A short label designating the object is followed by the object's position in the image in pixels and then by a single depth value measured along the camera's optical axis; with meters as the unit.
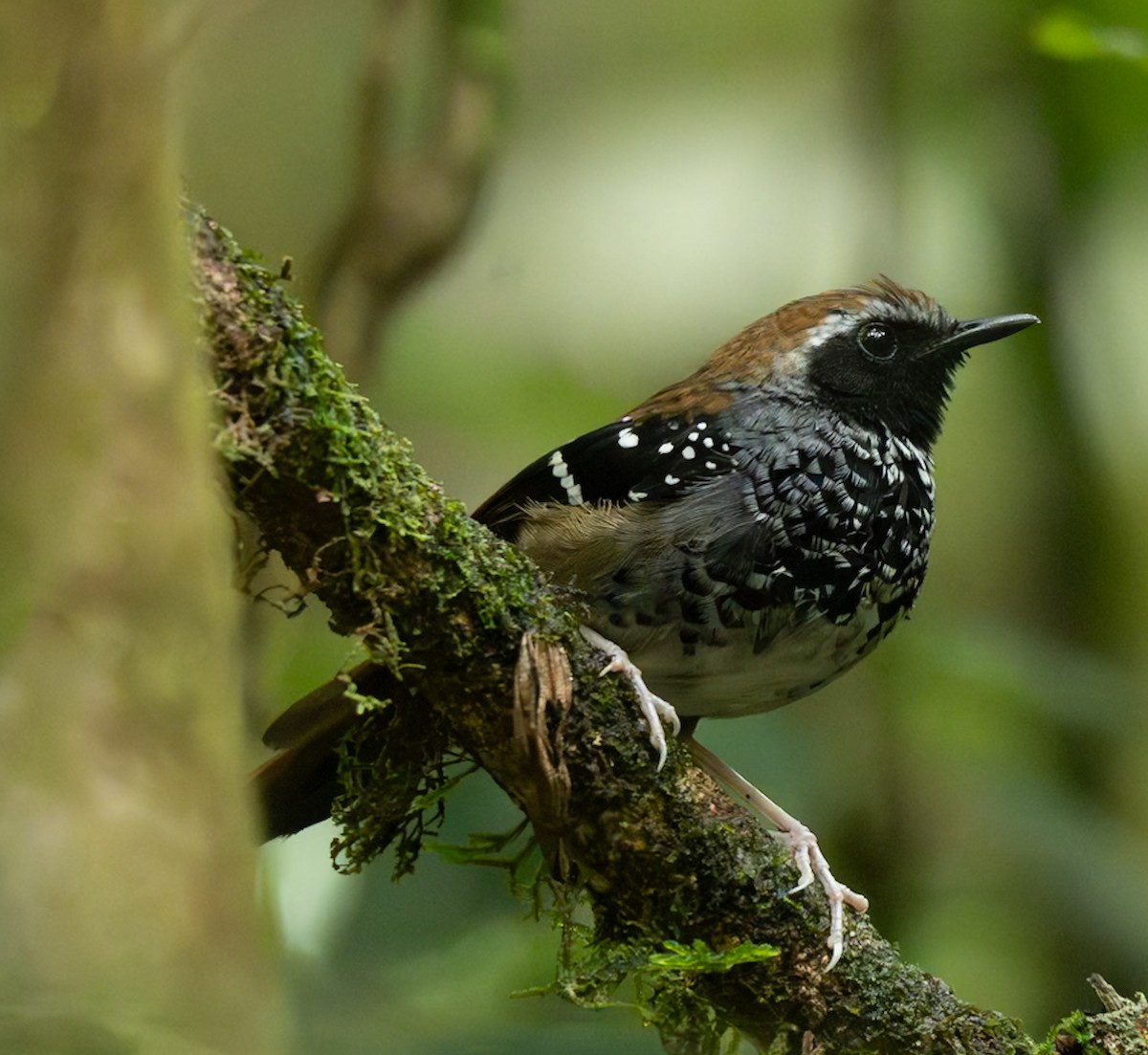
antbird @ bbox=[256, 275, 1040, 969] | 5.09
